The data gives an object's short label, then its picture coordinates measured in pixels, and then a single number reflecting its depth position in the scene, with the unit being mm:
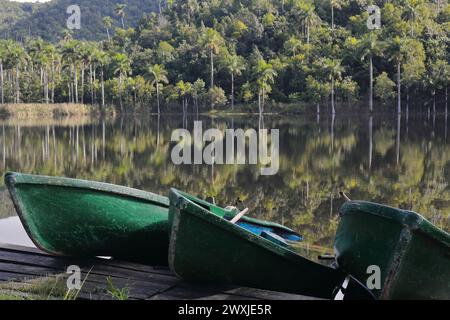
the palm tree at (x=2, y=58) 92750
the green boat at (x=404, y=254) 6547
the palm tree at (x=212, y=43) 103250
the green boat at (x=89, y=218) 8359
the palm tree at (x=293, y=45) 104875
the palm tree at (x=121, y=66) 99812
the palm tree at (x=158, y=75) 99750
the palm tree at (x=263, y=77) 94000
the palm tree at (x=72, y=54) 95625
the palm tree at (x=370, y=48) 87125
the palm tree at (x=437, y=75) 84500
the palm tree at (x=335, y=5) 116625
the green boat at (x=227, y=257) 7430
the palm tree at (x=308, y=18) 108062
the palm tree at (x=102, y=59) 97156
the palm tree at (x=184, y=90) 98625
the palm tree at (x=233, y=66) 100125
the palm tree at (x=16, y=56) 93562
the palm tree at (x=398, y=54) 84831
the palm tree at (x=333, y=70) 90631
